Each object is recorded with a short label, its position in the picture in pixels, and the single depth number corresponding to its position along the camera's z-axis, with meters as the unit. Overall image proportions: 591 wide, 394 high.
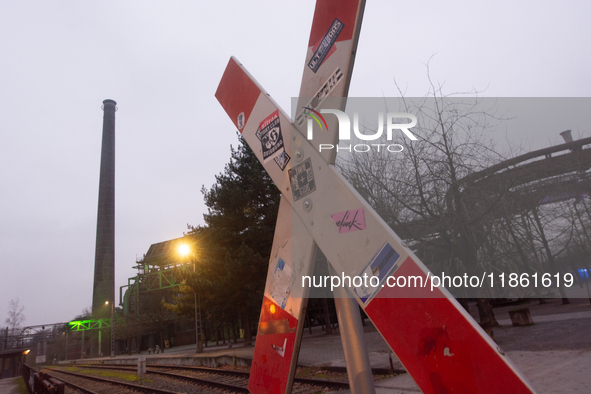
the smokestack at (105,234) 42.19
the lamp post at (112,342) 31.39
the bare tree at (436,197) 7.71
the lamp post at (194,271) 19.66
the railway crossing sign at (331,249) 1.11
